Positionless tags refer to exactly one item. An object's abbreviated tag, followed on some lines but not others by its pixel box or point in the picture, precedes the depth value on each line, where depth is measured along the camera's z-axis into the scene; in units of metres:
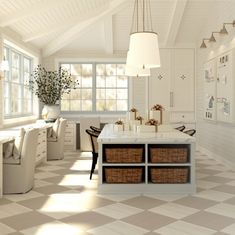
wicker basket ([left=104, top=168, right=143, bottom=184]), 3.47
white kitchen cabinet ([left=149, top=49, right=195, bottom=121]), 6.80
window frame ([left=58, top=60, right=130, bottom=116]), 7.23
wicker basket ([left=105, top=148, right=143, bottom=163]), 3.47
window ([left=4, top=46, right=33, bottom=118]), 5.24
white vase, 6.02
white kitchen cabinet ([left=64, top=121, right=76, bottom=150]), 6.63
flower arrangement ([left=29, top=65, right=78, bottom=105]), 6.17
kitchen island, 3.44
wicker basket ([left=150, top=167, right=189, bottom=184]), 3.46
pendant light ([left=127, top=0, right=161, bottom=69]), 3.29
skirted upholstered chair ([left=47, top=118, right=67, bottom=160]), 5.52
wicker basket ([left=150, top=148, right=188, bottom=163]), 3.46
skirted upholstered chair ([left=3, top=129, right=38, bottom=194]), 3.41
